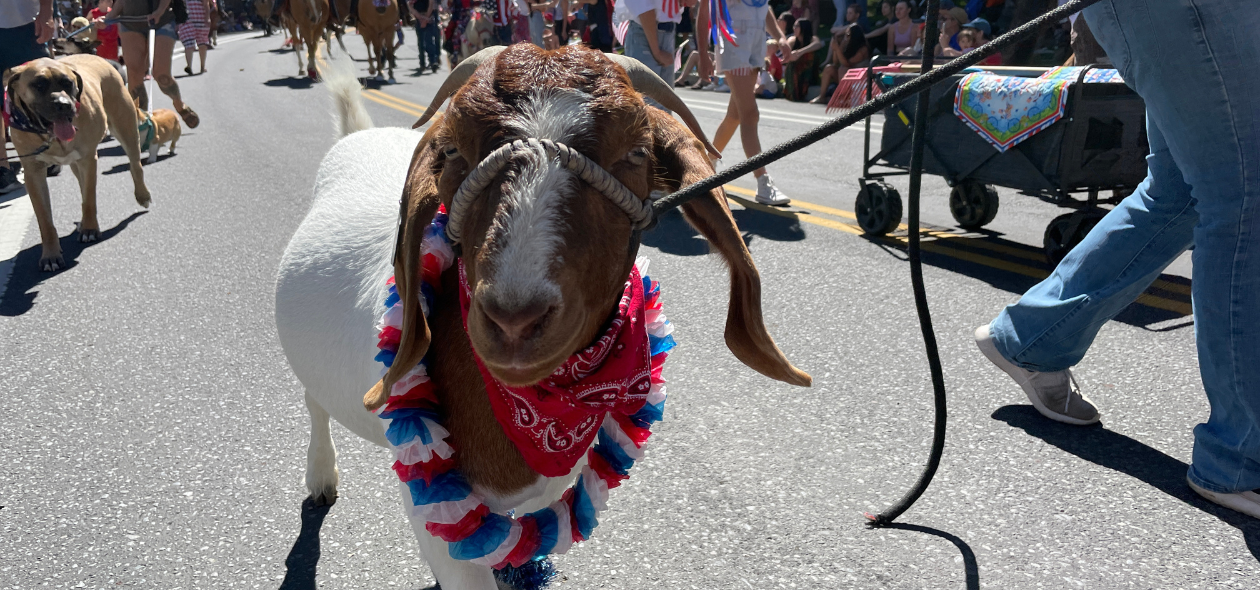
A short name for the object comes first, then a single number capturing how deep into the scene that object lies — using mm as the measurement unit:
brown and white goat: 1409
